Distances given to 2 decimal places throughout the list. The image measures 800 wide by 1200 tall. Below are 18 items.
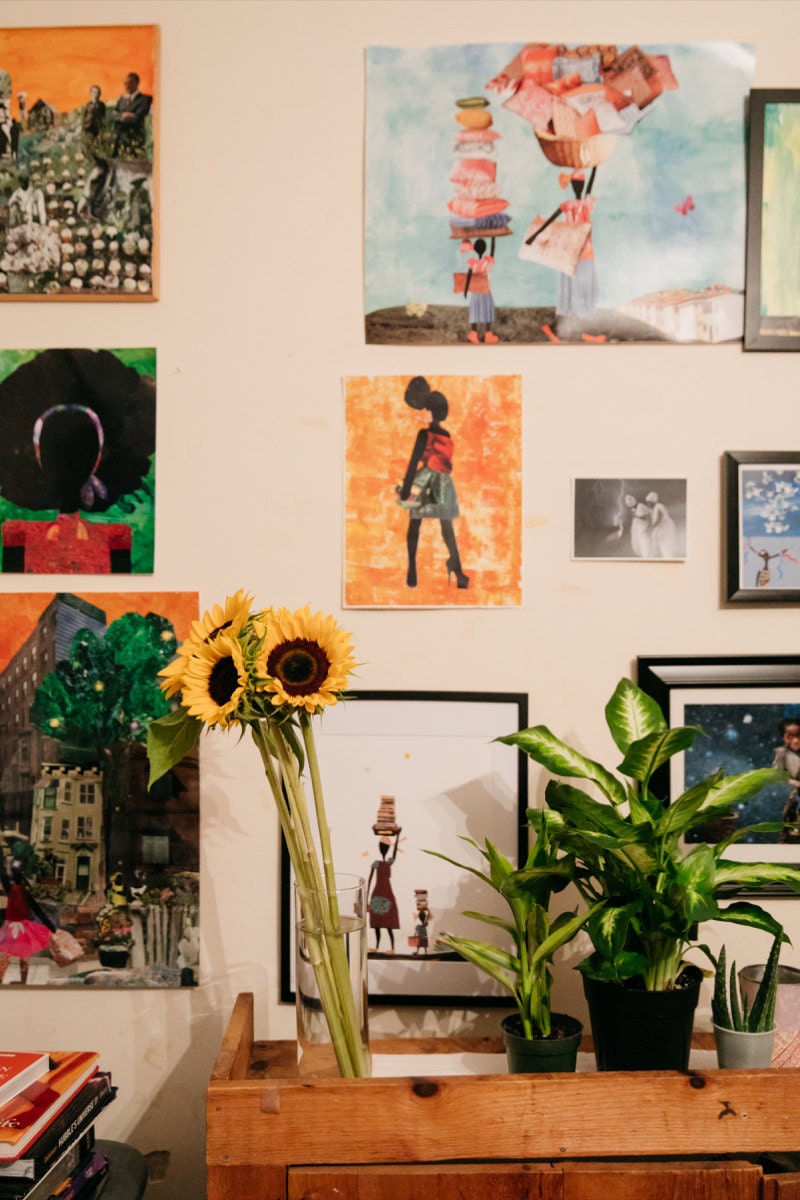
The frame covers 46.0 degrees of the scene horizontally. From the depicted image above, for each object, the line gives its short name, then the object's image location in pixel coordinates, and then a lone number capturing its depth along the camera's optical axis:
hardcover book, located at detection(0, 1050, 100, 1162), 0.95
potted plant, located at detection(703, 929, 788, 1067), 1.00
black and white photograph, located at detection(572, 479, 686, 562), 1.23
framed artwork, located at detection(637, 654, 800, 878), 1.23
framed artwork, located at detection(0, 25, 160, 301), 1.22
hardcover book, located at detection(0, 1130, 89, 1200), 0.94
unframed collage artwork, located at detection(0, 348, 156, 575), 1.24
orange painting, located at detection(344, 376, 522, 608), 1.23
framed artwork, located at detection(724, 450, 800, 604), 1.22
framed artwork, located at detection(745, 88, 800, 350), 1.22
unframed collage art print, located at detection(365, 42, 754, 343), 1.22
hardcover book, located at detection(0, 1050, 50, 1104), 1.01
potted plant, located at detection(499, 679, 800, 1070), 0.96
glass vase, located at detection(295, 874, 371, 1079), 0.97
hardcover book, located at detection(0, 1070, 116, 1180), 0.95
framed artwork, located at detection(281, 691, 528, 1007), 1.23
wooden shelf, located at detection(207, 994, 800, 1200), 0.91
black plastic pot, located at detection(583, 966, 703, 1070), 0.98
